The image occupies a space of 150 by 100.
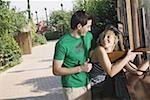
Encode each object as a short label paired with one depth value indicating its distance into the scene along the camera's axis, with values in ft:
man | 9.30
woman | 9.09
